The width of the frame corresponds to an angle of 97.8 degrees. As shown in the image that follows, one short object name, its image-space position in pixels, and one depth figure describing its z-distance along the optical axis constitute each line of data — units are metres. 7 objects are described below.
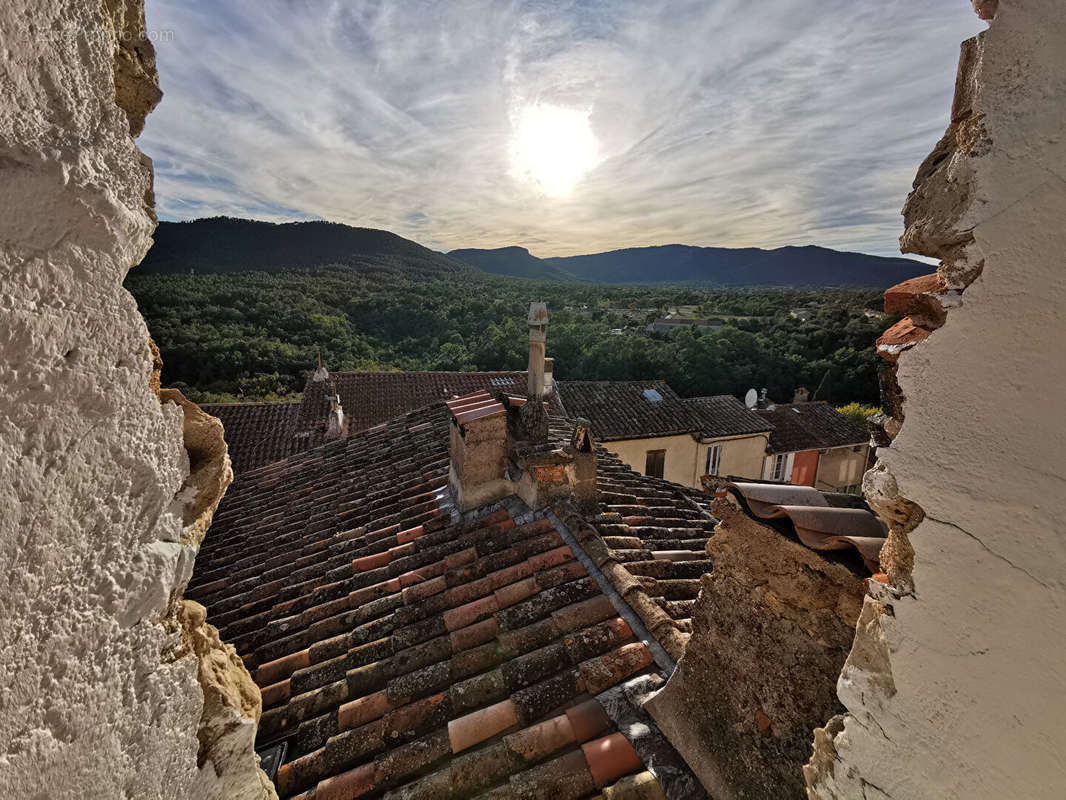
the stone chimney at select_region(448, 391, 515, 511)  4.25
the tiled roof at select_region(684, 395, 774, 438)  14.98
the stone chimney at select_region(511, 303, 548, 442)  4.36
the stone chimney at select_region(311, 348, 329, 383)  16.05
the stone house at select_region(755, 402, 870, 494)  16.61
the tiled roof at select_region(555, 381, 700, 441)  13.98
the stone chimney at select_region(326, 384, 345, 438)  11.20
